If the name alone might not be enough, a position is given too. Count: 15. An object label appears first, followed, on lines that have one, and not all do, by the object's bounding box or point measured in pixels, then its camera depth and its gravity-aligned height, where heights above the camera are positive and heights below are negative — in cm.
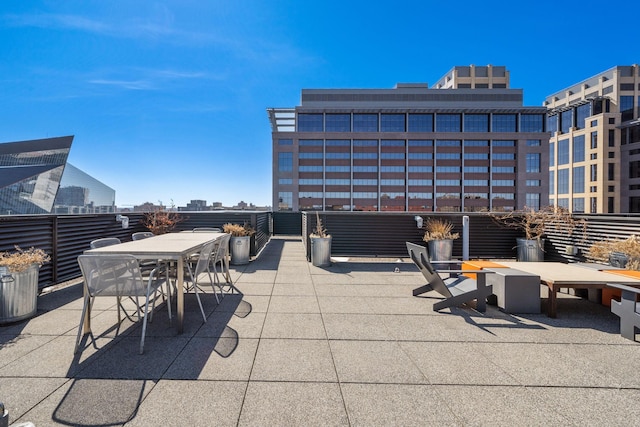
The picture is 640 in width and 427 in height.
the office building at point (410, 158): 5138 +956
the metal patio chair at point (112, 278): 304 -72
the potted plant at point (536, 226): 779 -37
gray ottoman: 427 -118
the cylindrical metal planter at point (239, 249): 797 -102
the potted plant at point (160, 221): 853 -29
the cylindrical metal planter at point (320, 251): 784 -105
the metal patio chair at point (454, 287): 421 -115
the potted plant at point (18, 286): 373 -100
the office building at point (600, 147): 5250 +1248
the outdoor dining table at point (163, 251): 344 -48
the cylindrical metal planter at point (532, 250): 812 -105
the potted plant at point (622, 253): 524 -76
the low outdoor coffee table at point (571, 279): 404 -94
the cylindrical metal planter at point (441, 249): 798 -101
